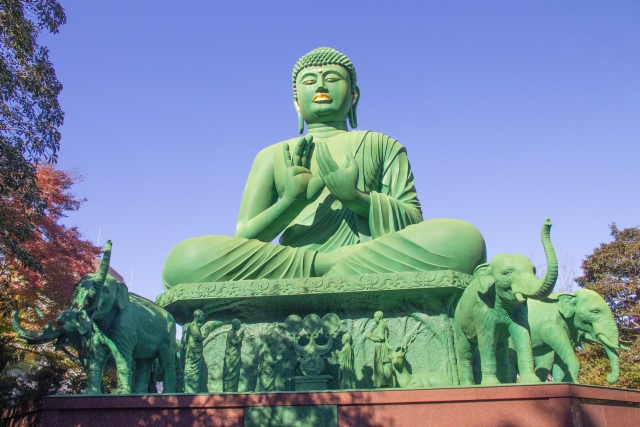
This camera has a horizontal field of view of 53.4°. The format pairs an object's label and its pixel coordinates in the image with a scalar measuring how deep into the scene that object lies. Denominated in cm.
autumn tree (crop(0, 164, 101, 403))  1162
